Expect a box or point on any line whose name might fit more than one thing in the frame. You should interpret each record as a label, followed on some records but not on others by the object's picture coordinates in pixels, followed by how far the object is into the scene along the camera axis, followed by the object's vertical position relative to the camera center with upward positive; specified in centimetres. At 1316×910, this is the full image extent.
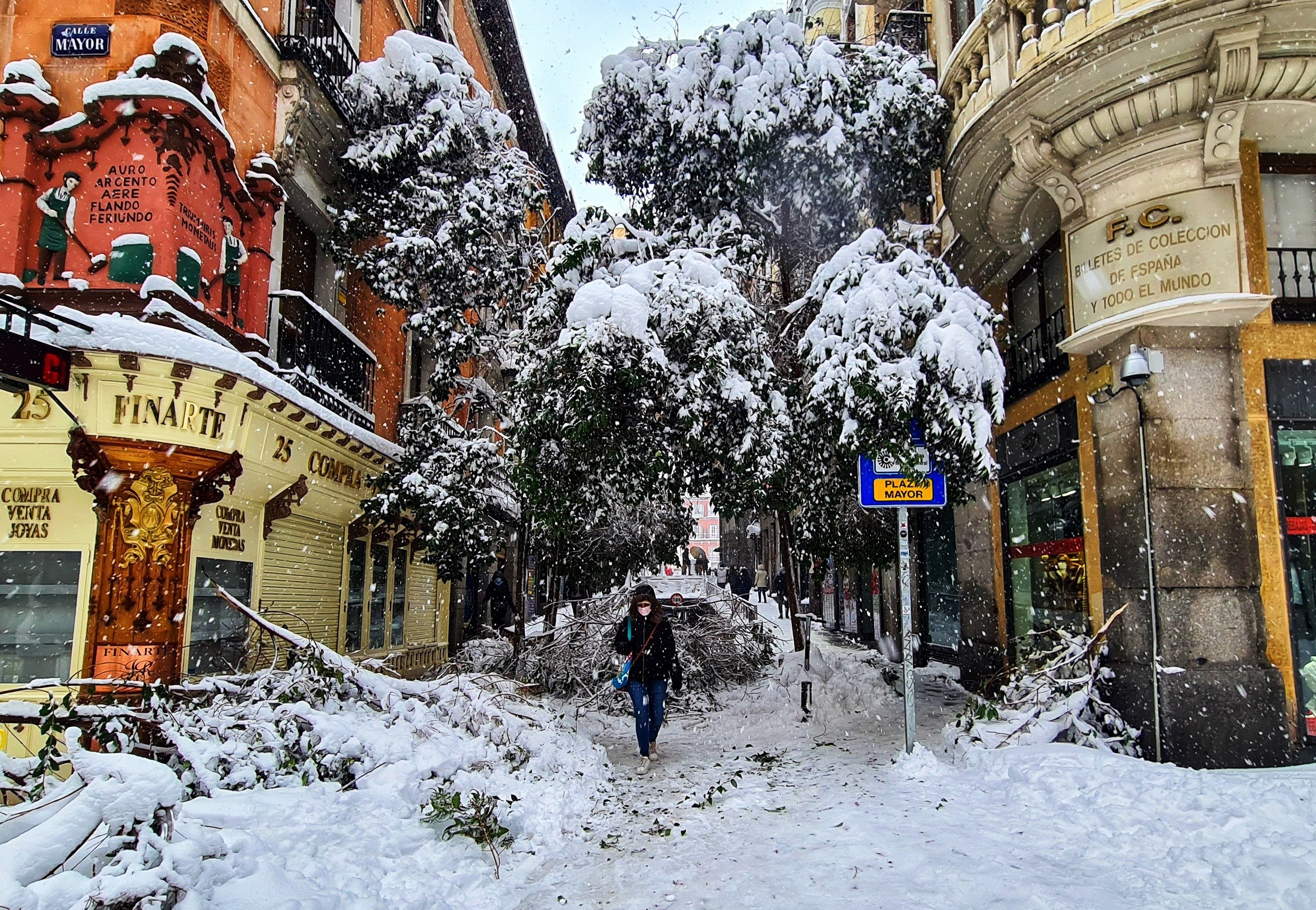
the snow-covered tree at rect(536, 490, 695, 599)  1347 +14
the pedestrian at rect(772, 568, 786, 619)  2469 -127
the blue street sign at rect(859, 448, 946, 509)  715 +57
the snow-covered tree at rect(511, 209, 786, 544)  780 +169
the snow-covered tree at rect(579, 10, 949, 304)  1028 +552
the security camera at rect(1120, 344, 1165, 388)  704 +162
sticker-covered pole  680 -62
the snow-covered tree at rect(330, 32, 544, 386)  1141 +506
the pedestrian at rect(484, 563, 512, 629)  1741 -97
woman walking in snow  794 -106
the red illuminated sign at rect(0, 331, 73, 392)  648 +154
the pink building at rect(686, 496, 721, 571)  9775 +227
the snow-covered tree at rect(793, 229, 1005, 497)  733 +173
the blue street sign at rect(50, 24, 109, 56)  847 +529
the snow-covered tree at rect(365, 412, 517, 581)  1101 +82
